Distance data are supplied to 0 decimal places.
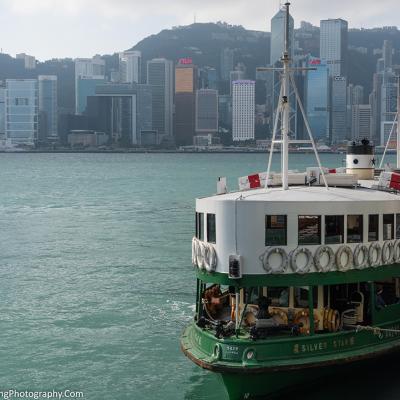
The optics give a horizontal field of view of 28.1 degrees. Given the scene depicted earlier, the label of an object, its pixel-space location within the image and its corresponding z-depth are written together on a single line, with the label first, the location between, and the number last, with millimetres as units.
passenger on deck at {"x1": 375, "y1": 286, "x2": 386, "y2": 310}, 19483
